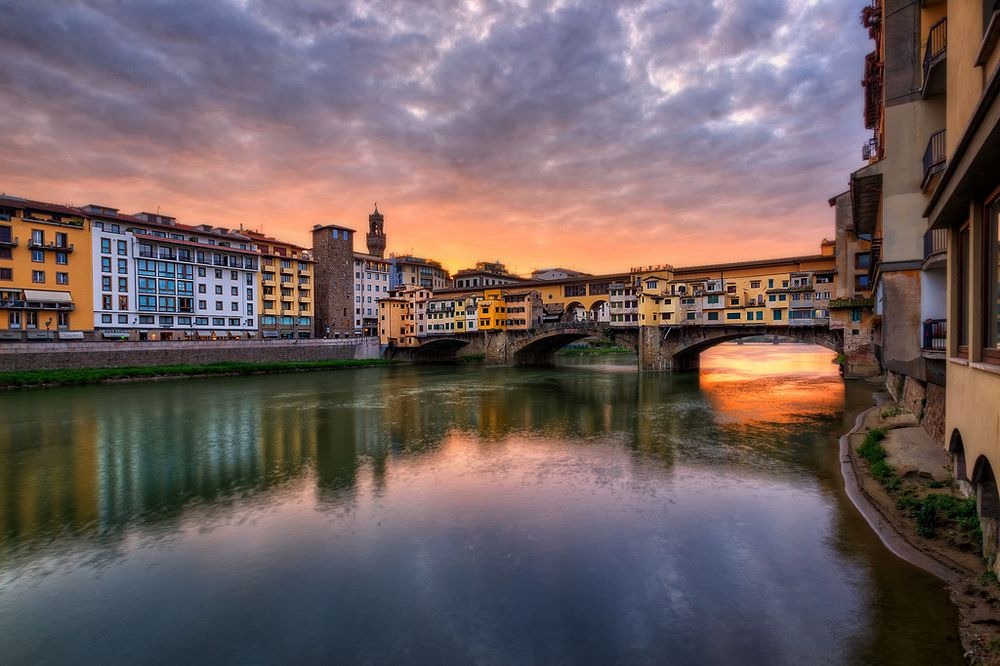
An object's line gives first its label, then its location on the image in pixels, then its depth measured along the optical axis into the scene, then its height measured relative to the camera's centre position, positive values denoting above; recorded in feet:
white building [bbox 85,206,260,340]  169.89 +19.60
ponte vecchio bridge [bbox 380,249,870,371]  144.05 +4.85
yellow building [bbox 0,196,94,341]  146.72 +18.71
